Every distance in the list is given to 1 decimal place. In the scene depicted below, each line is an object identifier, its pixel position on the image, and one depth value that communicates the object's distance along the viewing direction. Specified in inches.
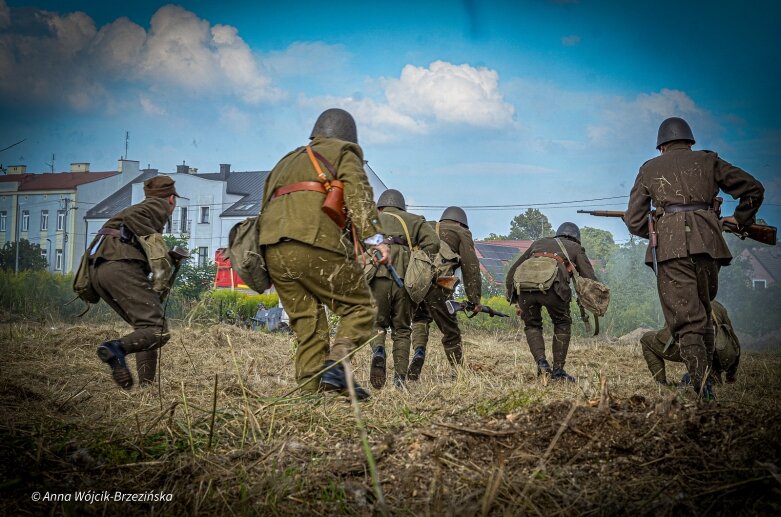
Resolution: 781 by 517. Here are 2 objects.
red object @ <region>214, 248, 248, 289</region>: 1071.9
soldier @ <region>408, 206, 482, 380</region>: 333.4
